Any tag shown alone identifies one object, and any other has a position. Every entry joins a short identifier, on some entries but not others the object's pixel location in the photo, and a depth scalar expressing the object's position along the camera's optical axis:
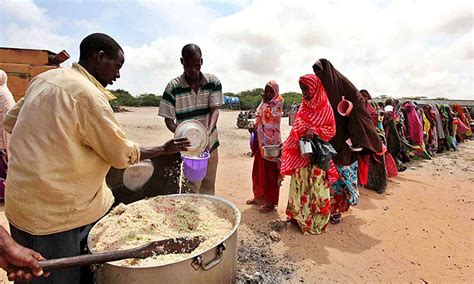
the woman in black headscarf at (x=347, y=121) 3.88
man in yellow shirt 1.48
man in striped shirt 3.40
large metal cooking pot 1.70
